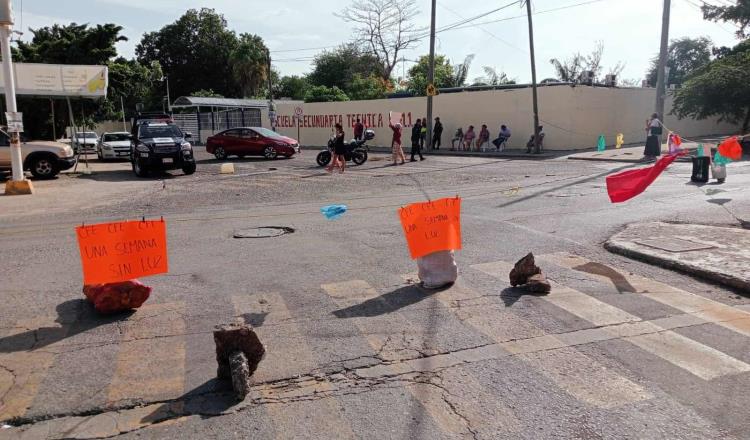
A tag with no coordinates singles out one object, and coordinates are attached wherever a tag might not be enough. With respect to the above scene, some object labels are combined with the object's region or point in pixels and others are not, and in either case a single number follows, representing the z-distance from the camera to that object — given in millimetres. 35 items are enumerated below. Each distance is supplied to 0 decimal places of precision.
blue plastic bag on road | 7094
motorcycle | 22500
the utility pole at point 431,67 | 29780
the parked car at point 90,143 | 37250
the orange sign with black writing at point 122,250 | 5277
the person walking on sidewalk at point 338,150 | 19350
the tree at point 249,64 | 60875
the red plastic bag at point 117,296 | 5488
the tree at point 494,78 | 57984
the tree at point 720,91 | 27844
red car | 25891
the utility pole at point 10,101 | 13977
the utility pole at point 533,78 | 26284
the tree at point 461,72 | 56250
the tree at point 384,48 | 58362
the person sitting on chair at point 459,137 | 31562
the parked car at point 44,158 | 18641
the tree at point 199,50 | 68688
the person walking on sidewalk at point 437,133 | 30703
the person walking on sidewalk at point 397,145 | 21962
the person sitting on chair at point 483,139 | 29875
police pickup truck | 18844
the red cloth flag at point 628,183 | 8672
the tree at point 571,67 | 58744
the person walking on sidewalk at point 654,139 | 22703
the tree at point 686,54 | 65638
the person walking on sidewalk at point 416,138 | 23953
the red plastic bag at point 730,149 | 15031
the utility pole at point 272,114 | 38569
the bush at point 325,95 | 49250
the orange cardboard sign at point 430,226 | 6238
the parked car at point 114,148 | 27969
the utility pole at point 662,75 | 22750
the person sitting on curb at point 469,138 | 30841
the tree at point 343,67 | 61562
